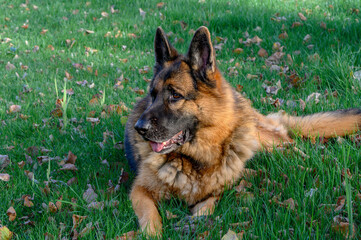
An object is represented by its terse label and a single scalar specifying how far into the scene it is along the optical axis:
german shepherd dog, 3.00
